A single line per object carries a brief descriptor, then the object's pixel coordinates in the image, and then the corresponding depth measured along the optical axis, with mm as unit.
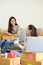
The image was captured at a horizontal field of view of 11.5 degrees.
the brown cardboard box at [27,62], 3119
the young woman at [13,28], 5951
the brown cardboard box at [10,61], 3062
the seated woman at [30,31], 4434
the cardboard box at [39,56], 3304
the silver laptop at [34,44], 3609
